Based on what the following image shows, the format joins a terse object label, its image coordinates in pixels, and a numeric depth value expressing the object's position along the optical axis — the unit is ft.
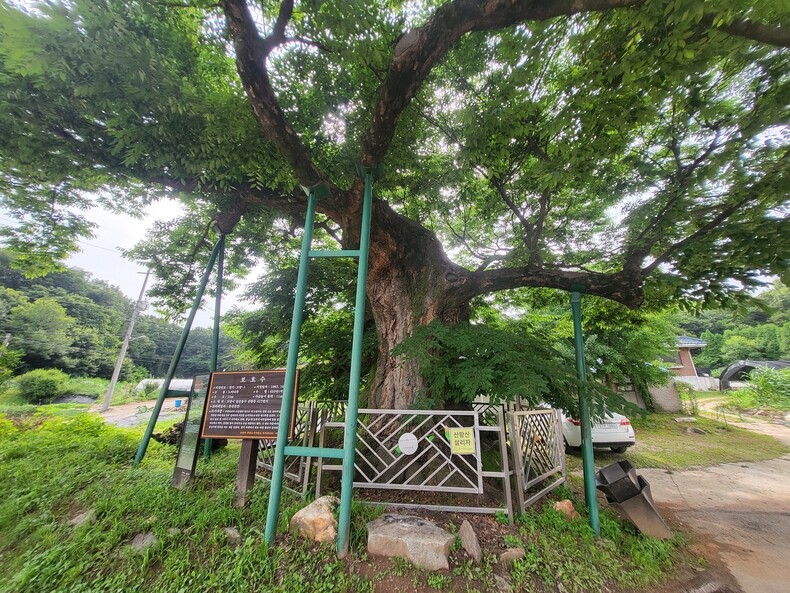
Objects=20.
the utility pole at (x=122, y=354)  55.62
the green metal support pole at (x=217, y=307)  18.80
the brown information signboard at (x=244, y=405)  11.48
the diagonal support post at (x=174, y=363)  16.65
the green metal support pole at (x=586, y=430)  12.44
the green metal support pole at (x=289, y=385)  9.06
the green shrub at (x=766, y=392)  45.83
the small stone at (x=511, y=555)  9.27
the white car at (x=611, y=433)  24.63
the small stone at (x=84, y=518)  10.37
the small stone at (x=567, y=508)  12.60
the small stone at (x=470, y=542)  9.14
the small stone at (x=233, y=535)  9.35
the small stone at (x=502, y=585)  8.32
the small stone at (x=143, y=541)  9.07
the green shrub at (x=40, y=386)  62.59
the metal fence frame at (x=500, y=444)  11.45
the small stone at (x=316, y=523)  9.30
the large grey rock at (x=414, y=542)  8.65
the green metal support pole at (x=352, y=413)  8.89
